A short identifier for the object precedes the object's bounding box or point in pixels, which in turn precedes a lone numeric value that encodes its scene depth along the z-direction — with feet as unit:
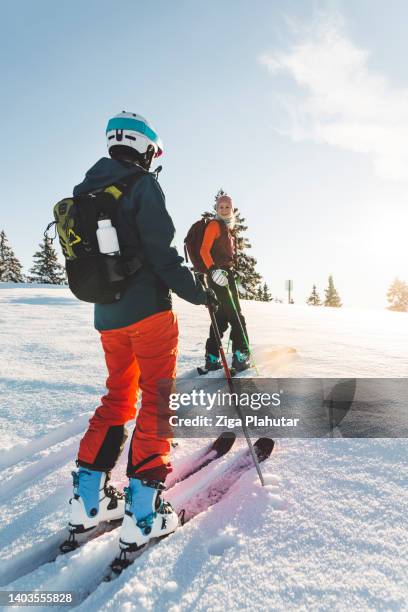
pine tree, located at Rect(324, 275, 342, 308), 194.08
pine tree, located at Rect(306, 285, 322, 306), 205.05
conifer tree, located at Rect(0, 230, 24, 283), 148.77
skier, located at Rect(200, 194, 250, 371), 14.39
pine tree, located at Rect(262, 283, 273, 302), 170.68
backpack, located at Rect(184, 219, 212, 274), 14.58
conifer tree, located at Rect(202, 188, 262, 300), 108.88
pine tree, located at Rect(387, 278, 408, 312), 178.70
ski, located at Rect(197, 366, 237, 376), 15.52
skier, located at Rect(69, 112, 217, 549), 6.66
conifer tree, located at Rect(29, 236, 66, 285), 134.51
